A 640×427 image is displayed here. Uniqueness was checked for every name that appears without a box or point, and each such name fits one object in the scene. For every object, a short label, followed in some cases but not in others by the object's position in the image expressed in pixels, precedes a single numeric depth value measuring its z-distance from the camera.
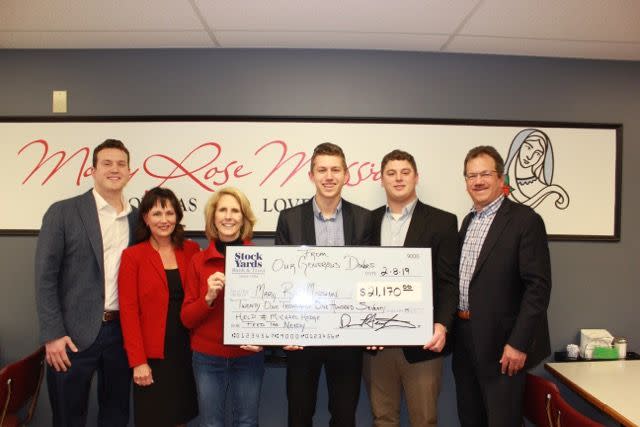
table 1.94
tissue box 2.75
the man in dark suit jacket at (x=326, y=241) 2.09
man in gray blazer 2.17
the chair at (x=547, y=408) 1.66
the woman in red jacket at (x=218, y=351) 2.02
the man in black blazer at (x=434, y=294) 2.13
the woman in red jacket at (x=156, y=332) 2.07
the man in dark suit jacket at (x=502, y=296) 2.02
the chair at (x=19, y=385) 1.91
